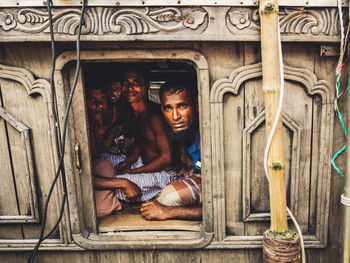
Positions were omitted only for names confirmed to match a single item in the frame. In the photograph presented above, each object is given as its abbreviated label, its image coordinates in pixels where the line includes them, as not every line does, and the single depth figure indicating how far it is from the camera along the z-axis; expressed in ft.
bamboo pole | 5.68
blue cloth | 9.31
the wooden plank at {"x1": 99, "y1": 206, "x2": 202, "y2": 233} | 7.83
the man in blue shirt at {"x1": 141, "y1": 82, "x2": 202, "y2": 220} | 8.32
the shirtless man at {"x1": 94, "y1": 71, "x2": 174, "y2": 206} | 10.03
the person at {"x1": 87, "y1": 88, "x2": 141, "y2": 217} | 8.71
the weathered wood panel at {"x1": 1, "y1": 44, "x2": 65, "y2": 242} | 6.74
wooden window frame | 6.64
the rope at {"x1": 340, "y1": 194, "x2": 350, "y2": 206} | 6.20
